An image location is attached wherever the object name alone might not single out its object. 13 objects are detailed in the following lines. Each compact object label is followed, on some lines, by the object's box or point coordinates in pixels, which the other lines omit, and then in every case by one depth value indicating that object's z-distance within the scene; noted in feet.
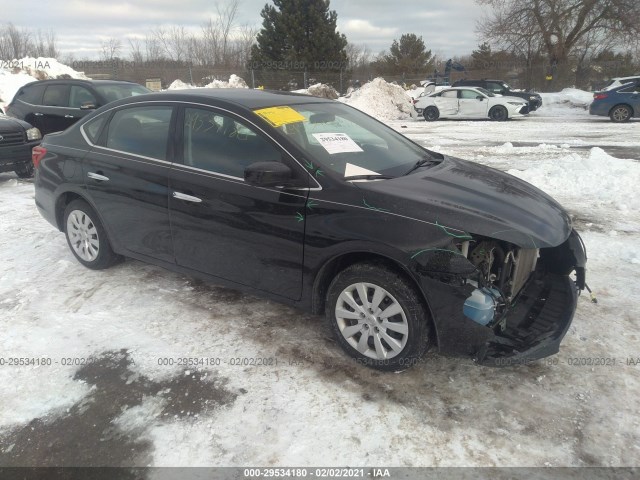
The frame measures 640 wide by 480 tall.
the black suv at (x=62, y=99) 31.45
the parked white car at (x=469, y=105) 63.57
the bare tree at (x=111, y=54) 155.17
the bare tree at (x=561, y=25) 89.40
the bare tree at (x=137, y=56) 154.92
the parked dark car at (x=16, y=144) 26.45
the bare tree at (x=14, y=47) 135.44
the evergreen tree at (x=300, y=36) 100.12
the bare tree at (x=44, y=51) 145.42
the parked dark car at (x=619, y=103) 55.83
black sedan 9.11
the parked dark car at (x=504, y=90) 71.36
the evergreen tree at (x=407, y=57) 156.46
